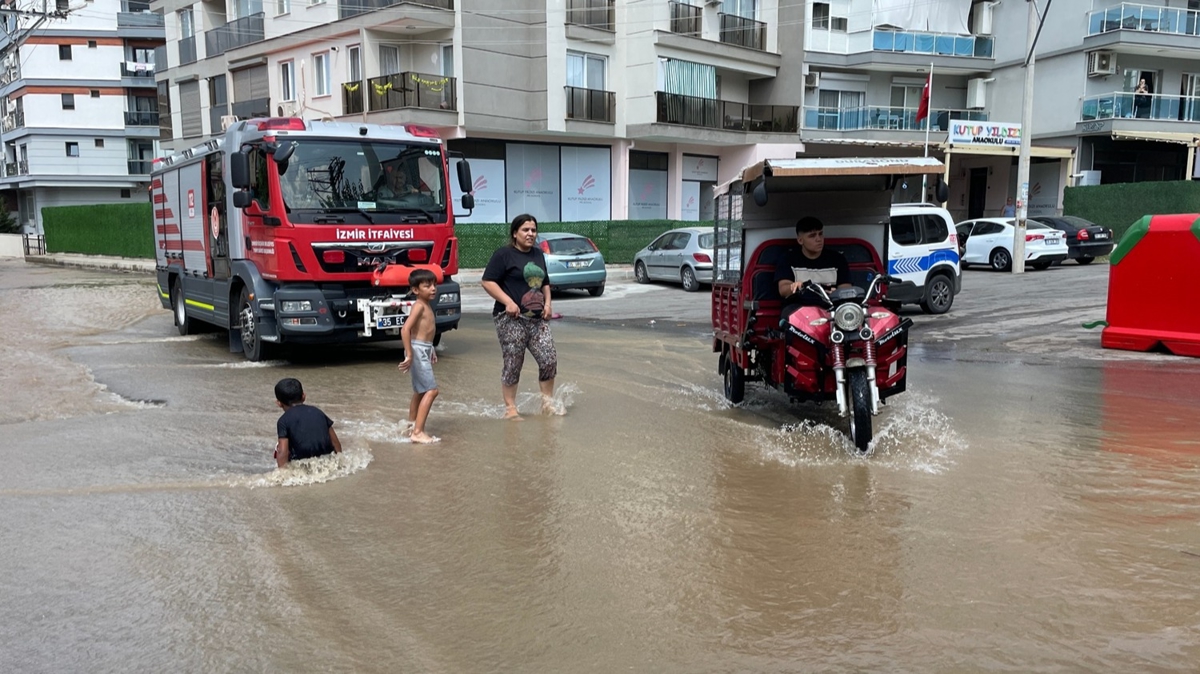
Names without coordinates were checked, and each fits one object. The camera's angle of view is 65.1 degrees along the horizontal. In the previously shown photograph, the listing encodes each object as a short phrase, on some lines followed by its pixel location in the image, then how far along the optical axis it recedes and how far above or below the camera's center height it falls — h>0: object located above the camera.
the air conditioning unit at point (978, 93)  39.73 +5.03
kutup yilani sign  30.66 +2.58
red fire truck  11.03 -0.16
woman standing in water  8.16 -0.73
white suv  16.27 -0.75
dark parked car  26.16 -0.70
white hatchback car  25.22 -0.86
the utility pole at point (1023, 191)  24.19 +0.56
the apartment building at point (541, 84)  29.03 +4.42
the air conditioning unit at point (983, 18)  39.06 +8.03
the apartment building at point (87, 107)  57.38 +6.69
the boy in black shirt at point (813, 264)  7.83 -0.43
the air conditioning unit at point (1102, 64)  35.00 +5.50
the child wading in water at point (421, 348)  7.53 -1.08
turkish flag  30.51 +3.40
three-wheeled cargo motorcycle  7.00 -0.69
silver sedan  22.67 -1.11
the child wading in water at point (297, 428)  6.32 -1.44
